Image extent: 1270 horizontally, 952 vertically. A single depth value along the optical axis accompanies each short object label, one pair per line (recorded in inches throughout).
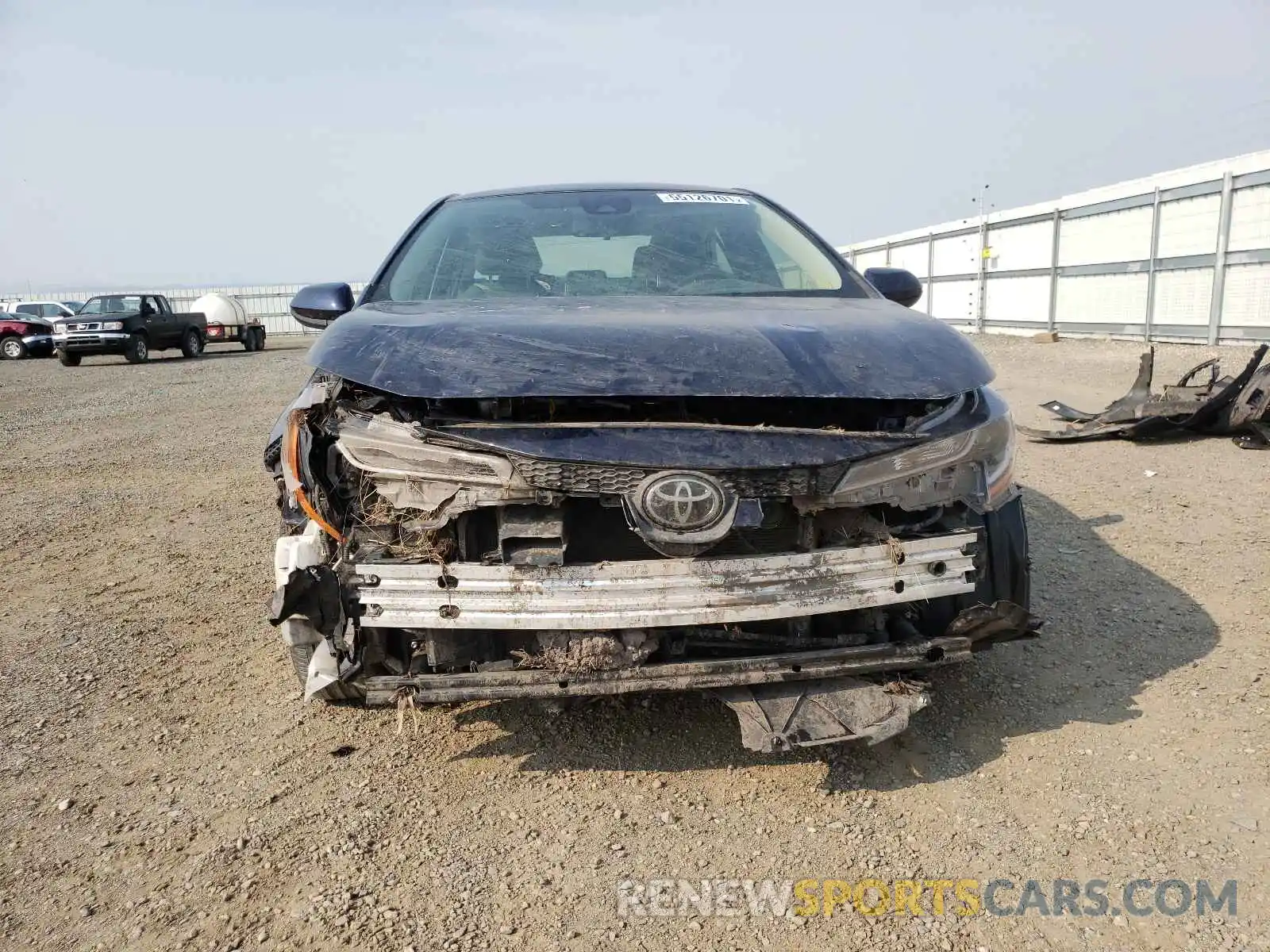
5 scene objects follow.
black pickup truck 788.6
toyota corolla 79.6
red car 949.2
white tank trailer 1047.6
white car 1018.1
